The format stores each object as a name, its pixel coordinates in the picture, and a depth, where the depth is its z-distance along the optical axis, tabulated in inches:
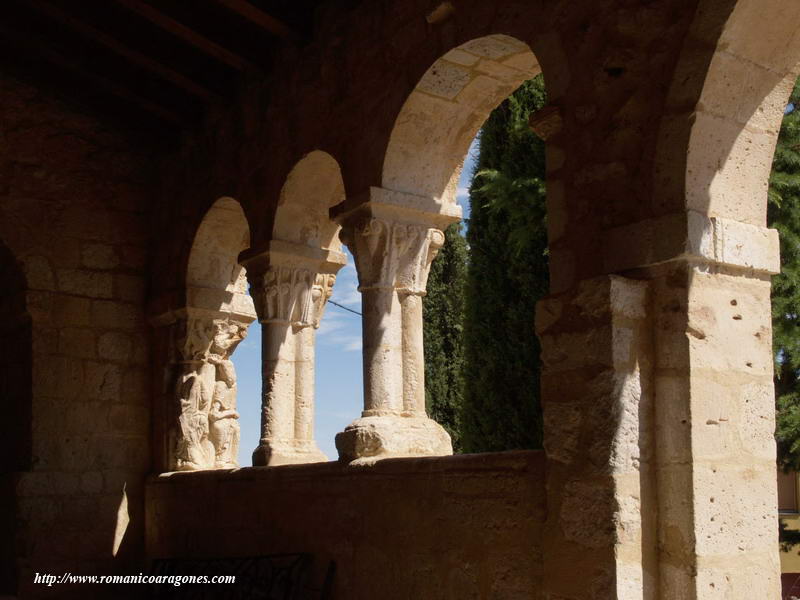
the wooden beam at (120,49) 210.5
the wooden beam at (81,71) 223.0
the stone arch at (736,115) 106.2
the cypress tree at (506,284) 308.7
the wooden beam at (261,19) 184.5
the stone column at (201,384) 228.4
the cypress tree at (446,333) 416.5
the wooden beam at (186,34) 197.0
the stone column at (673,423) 105.0
